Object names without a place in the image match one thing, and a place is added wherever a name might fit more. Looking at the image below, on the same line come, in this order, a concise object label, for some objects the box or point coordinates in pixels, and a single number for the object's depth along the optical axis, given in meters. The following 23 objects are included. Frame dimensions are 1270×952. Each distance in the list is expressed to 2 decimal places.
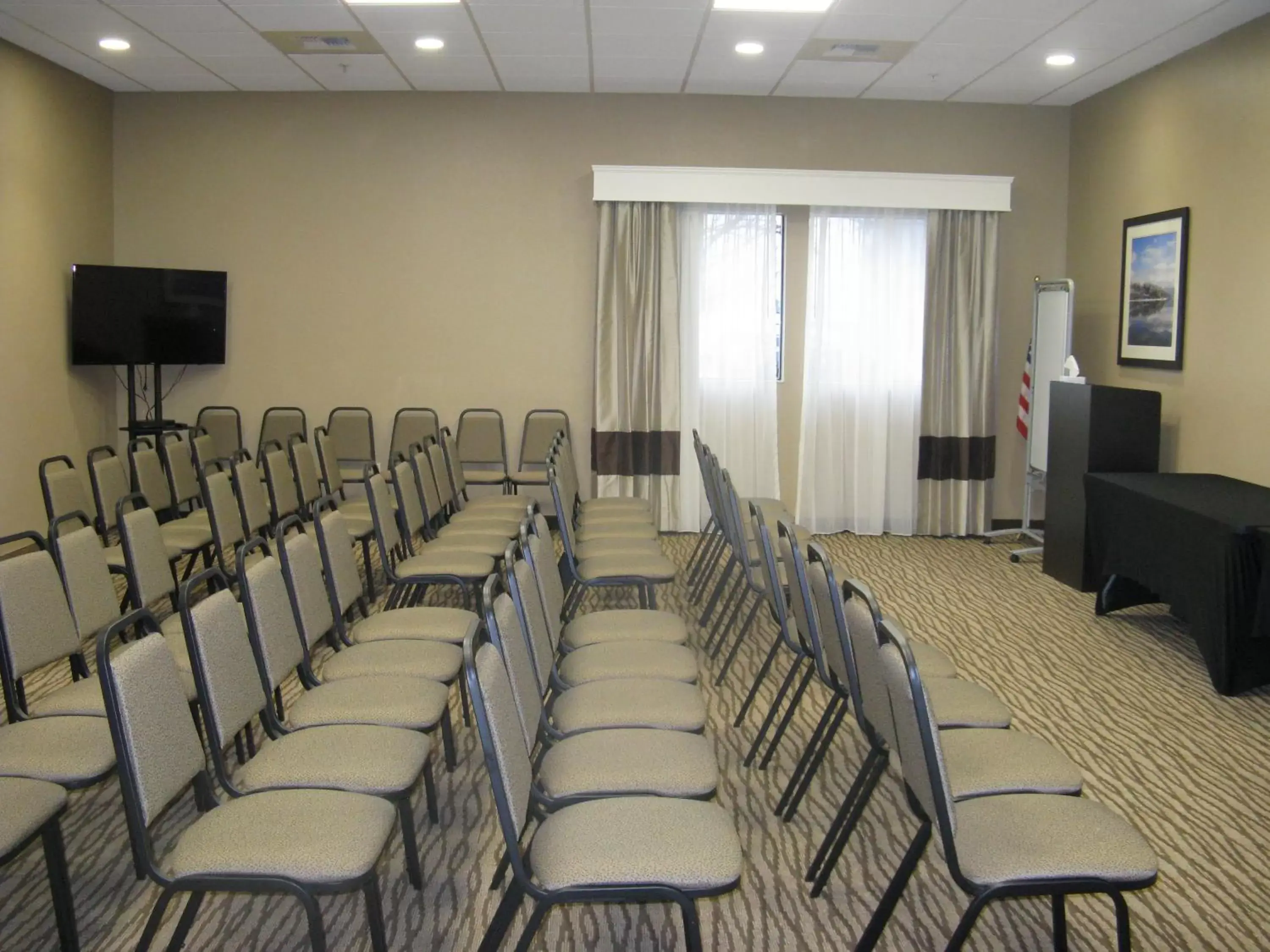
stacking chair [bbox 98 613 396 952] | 2.19
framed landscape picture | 6.91
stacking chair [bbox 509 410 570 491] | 8.23
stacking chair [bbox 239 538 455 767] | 3.01
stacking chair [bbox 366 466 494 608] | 4.77
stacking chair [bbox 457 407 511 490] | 8.20
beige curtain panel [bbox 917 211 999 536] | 8.23
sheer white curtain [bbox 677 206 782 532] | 8.23
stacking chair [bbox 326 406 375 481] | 8.24
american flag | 8.21
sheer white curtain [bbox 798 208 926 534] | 8.33
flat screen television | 7.56
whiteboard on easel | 7.72
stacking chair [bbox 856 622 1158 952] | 2.22
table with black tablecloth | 4.73
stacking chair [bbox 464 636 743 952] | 2.19
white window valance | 8.02
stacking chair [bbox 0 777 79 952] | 2.32
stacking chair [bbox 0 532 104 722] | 3.04
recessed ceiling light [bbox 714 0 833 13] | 5.87
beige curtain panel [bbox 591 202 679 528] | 8.12
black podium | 6.47
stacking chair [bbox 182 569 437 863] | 2.59
